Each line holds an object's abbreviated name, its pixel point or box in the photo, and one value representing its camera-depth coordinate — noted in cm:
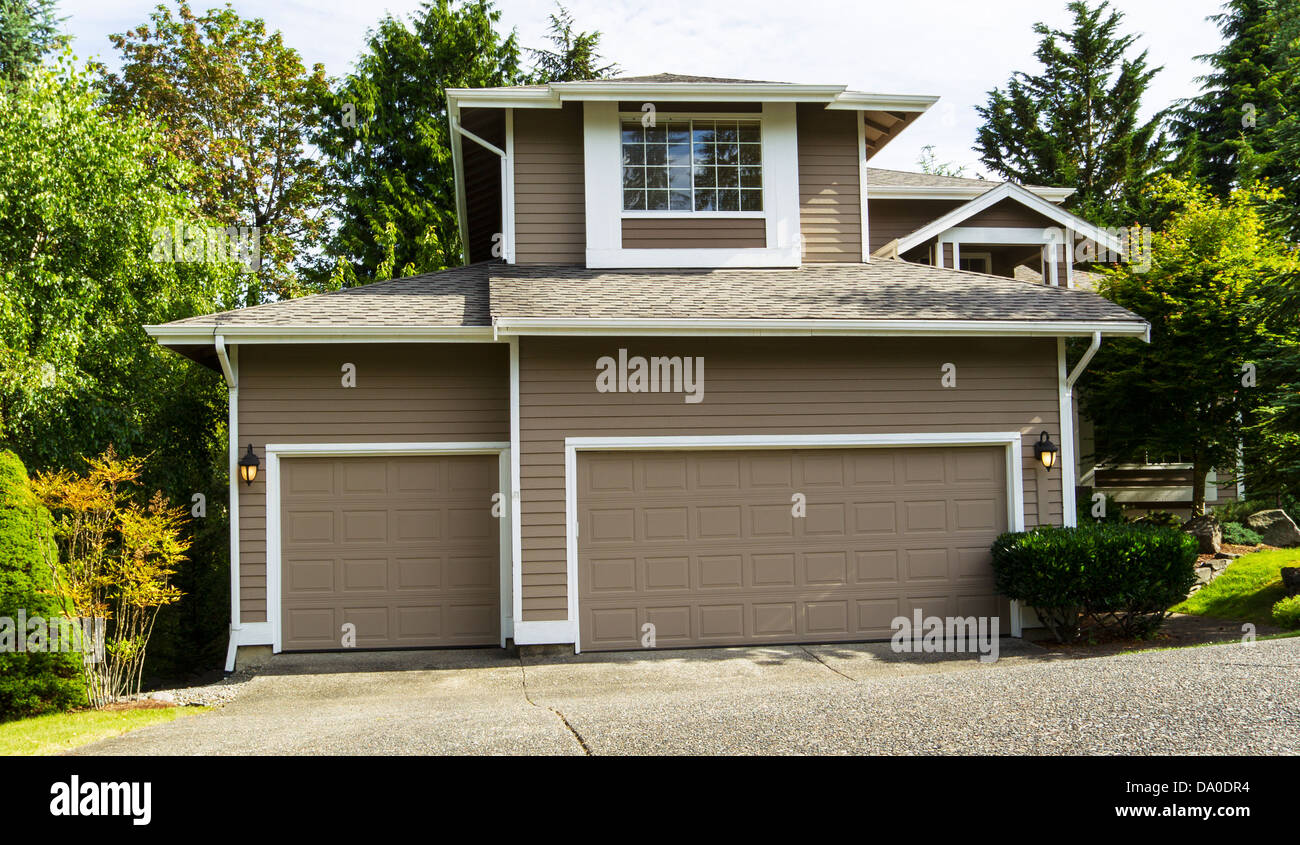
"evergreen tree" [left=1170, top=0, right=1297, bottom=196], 2469
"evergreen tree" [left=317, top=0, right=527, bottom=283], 2194
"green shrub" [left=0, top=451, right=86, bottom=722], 750
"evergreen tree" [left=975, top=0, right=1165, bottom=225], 2572
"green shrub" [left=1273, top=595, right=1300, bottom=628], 973
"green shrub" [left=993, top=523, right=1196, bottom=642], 925
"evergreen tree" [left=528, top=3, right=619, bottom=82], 2564
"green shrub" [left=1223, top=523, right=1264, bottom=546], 1515
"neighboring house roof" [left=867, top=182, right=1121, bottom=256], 1397
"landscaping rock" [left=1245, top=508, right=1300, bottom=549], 1537
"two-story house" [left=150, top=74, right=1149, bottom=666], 945
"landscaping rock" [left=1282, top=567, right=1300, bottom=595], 1071
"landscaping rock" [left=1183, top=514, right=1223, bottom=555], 1441
